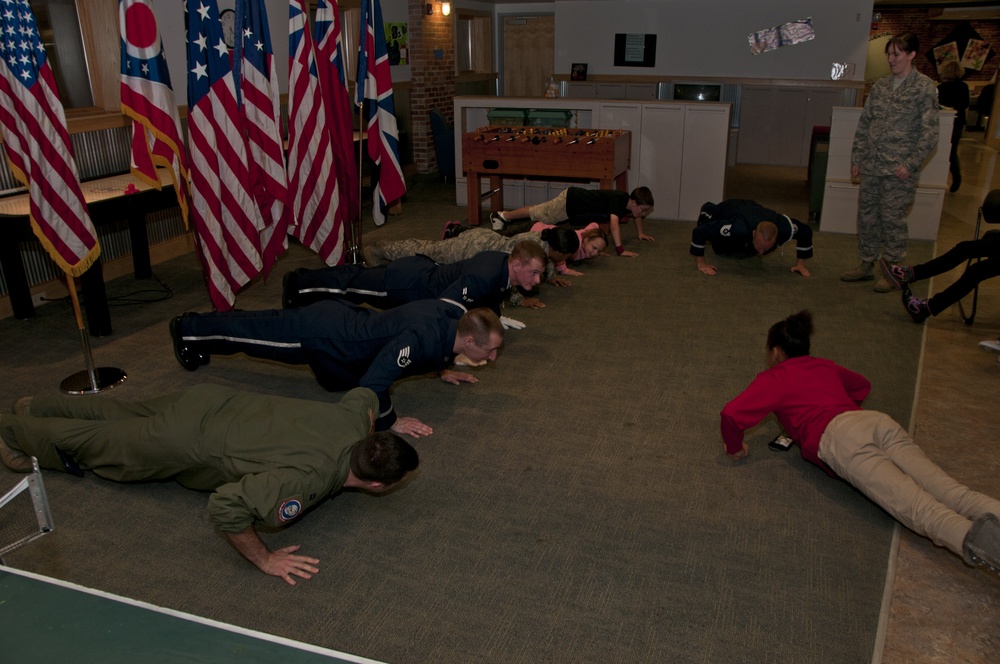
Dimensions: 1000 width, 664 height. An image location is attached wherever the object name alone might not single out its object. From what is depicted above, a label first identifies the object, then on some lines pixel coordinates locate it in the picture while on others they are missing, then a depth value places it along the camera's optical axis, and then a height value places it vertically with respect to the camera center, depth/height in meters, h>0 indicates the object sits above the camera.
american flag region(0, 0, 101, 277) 3.87 -0.26
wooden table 4.83 -0.83
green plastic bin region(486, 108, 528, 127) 8.86 -0.36
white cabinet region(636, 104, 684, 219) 8.27 -0.77
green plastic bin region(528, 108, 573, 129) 8.77 -0.37
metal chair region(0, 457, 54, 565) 2.46 -1.70
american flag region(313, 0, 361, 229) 5.66 -0.08
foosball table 7.57 -0.69
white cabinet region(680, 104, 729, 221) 8.08 -0.77
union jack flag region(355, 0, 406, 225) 5.74 -0.08
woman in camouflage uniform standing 5.68 -0.53
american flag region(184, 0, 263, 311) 4.72 -0.43
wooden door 13.55 +0.54
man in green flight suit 2.70 -1.34
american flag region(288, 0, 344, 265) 5.36 -0.48
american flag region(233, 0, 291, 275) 5.01 -0.09
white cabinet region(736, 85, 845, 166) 11.81 -0.59
